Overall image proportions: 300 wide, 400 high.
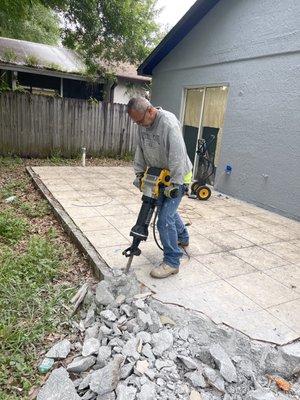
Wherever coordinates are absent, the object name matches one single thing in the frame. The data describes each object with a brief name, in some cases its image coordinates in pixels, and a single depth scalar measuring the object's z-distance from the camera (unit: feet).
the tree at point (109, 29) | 35.53
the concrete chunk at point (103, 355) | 7.23
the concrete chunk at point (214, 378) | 6.84
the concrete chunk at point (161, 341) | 7.58
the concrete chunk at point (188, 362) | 7.23
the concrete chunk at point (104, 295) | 9.11
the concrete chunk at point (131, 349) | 7.34
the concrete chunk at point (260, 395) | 6.53
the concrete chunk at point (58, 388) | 6.40
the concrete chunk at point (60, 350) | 7.55
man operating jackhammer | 9.63
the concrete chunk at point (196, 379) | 6.88
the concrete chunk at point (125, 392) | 6.36
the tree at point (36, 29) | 53.88
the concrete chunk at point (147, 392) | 6.37
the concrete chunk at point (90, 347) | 7.50
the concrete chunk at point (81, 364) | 7.13
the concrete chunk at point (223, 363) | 7.04
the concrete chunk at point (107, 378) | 6.51
